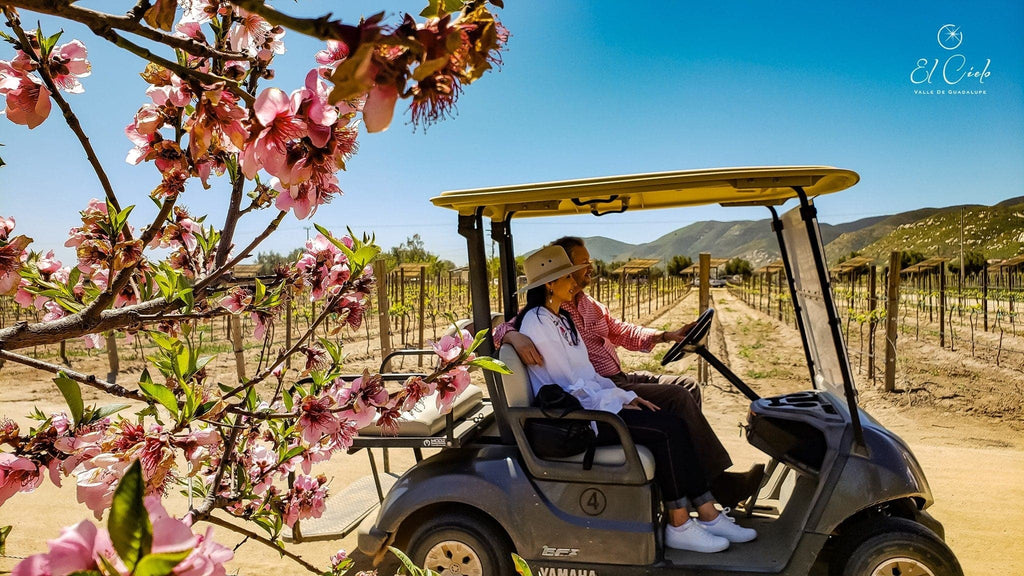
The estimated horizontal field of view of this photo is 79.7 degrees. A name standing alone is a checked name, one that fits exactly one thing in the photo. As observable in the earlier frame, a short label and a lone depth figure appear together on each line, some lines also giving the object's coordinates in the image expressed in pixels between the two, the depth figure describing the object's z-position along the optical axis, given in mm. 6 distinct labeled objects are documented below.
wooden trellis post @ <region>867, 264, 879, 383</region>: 10084
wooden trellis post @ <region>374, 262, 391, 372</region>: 10497
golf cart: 2547
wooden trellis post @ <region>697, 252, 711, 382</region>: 9625
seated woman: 2791
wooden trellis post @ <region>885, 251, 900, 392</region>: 8867
